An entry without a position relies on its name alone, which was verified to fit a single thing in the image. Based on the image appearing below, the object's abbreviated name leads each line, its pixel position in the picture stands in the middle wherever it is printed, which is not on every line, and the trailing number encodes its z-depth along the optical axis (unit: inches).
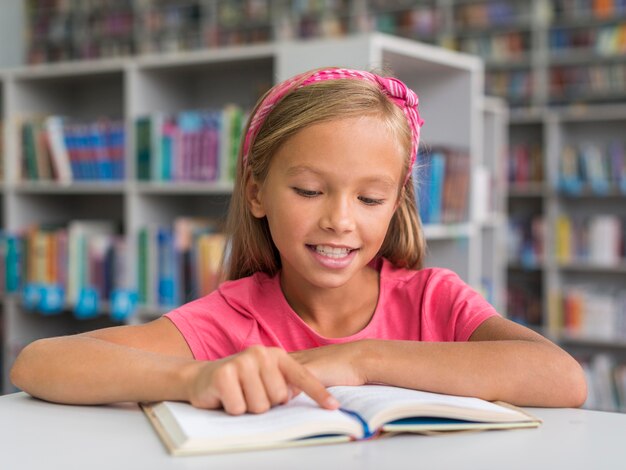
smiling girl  35.6
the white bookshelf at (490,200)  143.7
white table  27.8
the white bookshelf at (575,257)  182.4
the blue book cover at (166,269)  115.8
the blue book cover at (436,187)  105.7
